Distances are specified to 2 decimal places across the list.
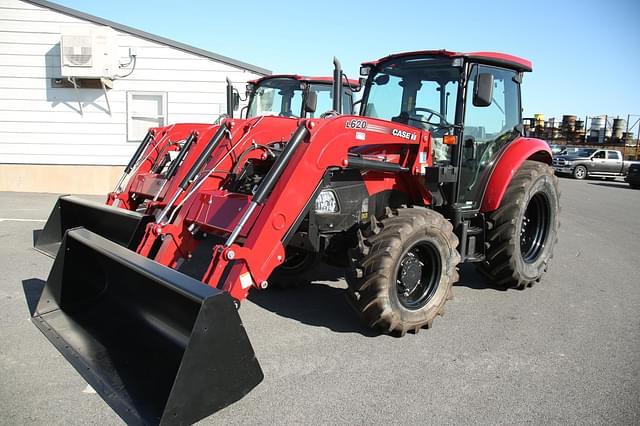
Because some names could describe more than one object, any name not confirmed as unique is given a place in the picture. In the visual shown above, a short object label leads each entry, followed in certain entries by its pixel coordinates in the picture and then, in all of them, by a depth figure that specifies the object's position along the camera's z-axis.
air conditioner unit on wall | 12.09
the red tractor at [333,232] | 3.17
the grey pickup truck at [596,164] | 25.62
